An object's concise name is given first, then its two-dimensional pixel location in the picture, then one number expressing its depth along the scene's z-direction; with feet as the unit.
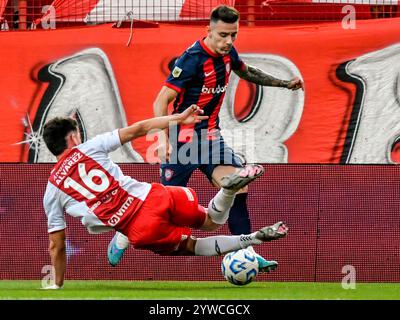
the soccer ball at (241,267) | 36.96
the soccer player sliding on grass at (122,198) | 35.01
